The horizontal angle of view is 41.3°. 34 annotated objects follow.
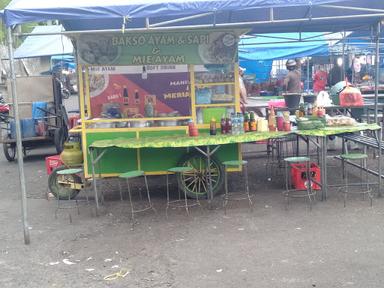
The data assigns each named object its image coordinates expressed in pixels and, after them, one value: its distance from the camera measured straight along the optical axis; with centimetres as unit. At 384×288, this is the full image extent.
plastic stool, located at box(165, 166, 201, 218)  678
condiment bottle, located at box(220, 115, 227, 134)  709
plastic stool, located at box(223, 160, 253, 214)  689
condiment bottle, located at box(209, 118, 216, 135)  708
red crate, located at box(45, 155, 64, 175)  800
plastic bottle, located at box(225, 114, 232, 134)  708
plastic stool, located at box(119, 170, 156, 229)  654
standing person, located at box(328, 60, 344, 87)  1781
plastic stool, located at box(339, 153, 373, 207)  687
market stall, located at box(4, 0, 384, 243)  545
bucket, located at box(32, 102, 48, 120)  1124
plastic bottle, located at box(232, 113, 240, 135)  695
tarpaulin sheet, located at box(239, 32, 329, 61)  1369
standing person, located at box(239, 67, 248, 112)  983
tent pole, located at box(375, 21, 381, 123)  794
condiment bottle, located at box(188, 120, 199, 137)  701
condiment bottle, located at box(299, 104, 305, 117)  804
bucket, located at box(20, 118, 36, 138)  1131
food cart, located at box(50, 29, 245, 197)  727
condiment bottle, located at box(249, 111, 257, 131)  711
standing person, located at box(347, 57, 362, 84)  1758
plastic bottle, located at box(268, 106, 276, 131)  716
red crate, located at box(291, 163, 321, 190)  755
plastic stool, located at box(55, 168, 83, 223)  697
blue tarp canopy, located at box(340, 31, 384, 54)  1224
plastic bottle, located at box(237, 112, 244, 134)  697
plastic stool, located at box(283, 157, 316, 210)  687
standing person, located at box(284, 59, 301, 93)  1272
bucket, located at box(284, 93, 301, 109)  940
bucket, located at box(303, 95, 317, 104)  1029
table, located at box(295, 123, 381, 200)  675
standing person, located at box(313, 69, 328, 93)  1742
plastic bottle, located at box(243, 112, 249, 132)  709
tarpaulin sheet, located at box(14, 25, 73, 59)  1633
